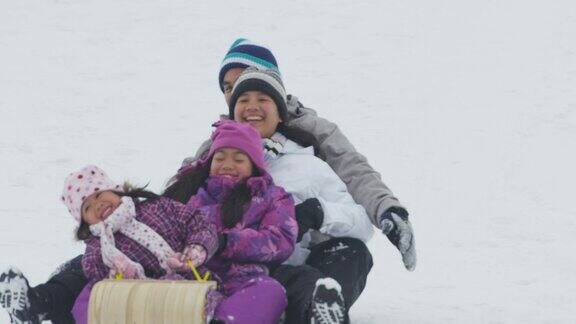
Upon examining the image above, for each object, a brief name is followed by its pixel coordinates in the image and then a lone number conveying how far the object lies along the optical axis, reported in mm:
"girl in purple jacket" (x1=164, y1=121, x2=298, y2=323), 7262
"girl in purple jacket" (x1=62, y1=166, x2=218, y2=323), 7531
